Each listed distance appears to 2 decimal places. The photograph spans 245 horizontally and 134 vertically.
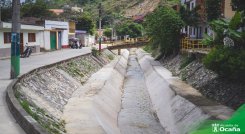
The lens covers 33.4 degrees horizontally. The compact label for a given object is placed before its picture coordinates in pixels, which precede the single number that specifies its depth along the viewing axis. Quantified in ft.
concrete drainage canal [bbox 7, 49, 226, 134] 53.93
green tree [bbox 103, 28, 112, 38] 364.93
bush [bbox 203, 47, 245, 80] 71.75
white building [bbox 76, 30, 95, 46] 274.24
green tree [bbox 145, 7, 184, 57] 147.64
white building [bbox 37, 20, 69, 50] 184.96
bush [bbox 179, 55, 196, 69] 118.09
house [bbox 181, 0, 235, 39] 127.22
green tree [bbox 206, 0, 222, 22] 128.06
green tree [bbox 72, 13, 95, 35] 299.99
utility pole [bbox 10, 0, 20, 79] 67.26
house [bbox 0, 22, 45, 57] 127.54
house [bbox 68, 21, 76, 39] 250.41
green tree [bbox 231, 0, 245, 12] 82.20
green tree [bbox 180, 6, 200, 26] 151.12
